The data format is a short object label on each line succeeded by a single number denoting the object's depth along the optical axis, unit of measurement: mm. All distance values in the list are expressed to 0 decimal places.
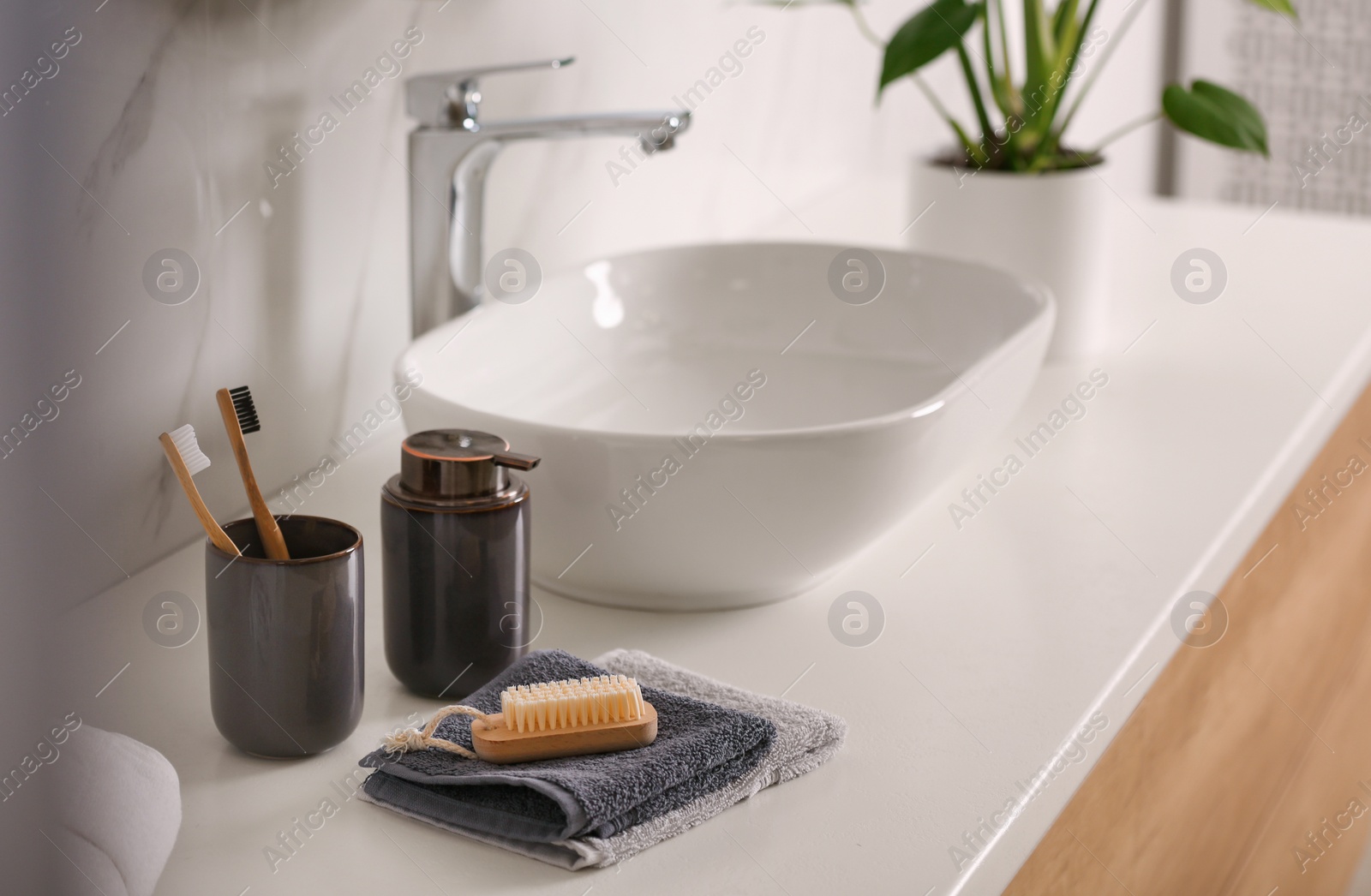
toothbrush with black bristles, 1650
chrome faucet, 2022
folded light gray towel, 1602
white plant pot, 2420
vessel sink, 1789
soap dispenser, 1703
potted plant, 2414
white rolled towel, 1502
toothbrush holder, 1628
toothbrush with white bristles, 1624
